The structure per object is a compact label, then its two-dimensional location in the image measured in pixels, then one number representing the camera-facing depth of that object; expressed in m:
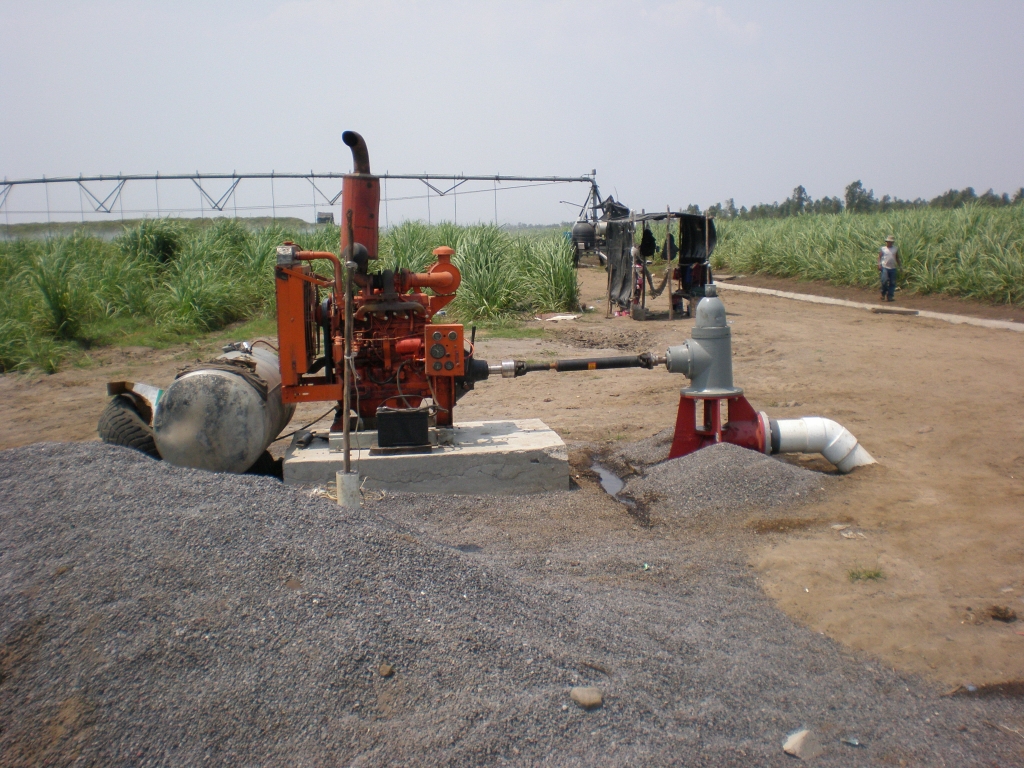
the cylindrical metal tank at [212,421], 5.09
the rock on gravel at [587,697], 2.50
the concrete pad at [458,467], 5.28
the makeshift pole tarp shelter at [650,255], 15.20
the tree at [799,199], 55.88
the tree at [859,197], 47.97
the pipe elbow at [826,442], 5.70
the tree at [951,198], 43.86
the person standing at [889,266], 16.66
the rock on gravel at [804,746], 2.46
